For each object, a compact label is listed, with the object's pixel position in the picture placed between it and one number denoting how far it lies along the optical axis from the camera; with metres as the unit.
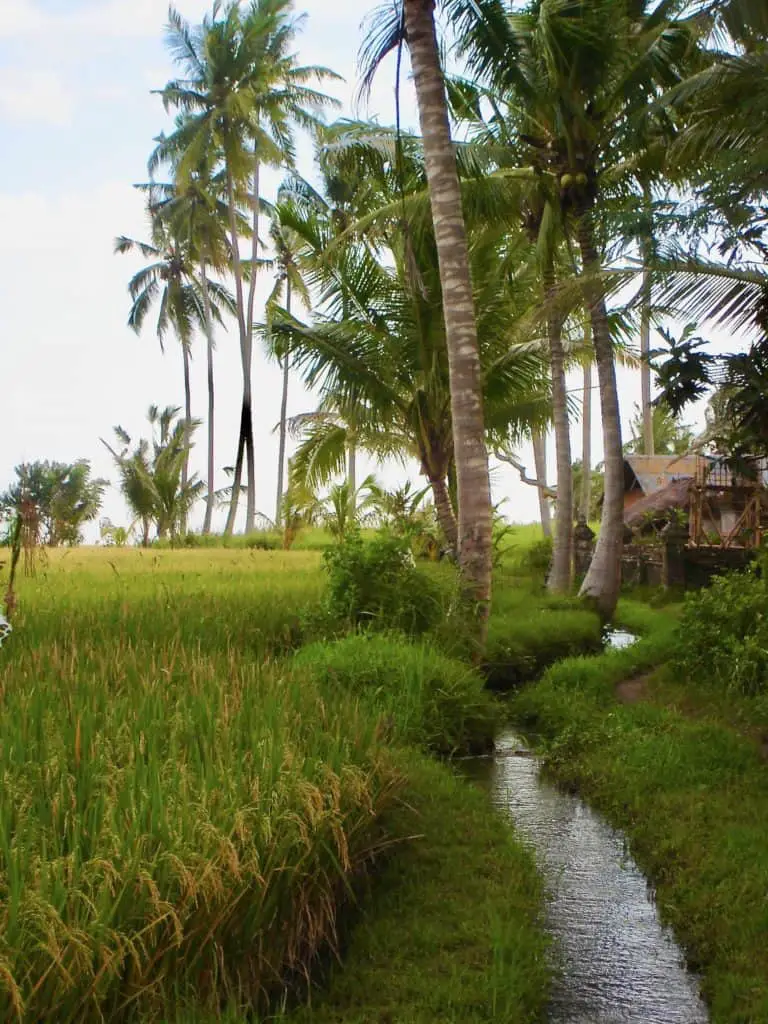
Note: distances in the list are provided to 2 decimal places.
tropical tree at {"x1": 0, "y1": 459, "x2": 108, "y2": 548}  40.09
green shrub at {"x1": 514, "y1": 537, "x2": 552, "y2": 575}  22.20
